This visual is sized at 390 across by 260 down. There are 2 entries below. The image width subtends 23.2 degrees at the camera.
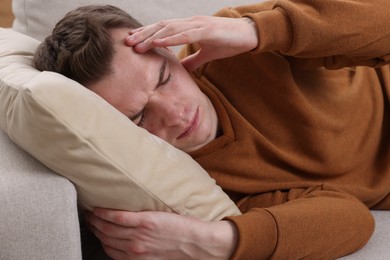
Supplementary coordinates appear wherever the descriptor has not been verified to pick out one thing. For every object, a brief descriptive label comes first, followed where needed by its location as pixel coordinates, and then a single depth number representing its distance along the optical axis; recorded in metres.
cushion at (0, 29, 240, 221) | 1.08
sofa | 1.06
